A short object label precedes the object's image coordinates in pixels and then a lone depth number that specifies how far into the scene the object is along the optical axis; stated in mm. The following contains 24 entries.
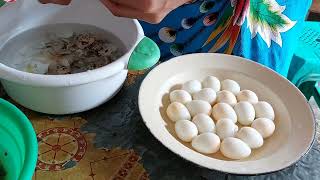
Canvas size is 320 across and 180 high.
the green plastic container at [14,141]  486
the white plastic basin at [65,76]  602
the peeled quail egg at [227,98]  696
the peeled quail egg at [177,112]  664
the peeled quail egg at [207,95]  697
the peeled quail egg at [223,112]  667
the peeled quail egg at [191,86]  717
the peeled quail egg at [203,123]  644
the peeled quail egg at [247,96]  701
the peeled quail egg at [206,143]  609
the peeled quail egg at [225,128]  639
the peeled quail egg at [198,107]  677
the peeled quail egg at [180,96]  693
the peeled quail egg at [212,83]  722
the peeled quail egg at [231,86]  720
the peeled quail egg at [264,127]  652
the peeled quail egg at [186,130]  626
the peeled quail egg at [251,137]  629
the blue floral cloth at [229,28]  888
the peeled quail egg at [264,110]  677
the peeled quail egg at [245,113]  668
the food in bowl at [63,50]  721
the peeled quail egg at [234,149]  606
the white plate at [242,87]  579
